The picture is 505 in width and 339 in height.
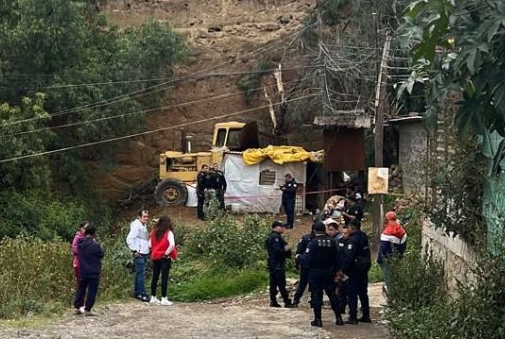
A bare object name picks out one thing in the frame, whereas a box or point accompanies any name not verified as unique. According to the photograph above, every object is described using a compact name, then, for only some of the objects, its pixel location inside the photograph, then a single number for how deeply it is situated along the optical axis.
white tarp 29.97
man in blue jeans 15.98
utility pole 21.72
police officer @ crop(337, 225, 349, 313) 13.23
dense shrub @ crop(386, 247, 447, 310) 11.90
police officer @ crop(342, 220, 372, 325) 13.12
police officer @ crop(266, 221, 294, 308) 14.90
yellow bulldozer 30.50
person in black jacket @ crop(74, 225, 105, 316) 13.84
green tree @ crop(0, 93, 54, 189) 27.28
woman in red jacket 15.57
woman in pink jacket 14.03
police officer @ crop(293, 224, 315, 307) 14.39
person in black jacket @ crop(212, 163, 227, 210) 27.94
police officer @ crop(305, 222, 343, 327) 12.71
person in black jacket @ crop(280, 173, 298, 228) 26.25
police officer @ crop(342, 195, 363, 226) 20.17
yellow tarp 29.45
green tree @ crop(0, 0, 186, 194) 27.97
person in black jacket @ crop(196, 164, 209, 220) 27.77
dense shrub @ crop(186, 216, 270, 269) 21.31
